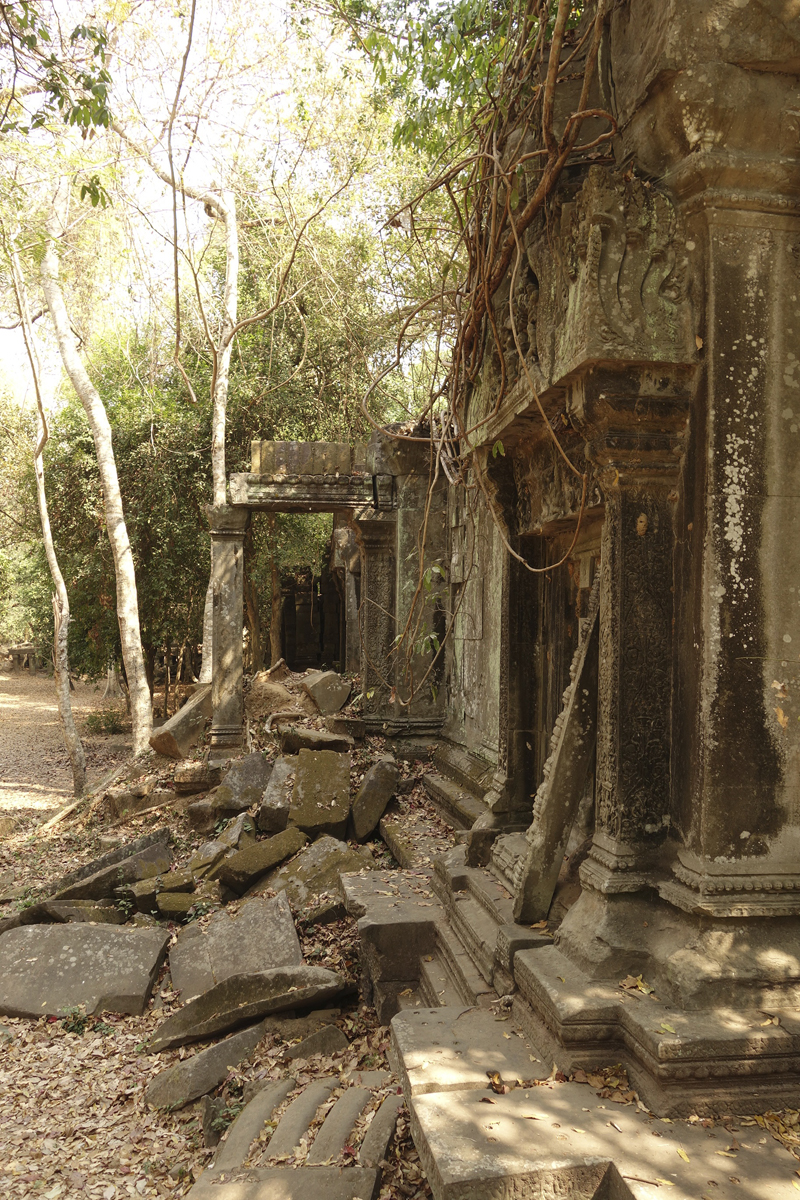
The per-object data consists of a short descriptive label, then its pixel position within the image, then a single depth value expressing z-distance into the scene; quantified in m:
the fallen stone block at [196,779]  9.66
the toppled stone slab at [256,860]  6.79
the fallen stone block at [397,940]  4.57
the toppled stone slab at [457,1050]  2.86
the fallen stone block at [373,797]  7.33
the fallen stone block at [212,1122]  3.84
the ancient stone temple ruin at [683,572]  2.84
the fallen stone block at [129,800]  9.77
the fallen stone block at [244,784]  8.28
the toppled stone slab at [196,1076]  4.21
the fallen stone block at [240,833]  7.46
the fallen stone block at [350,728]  9.36
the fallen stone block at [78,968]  5.37
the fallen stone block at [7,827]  10.57
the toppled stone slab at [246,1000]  4.63
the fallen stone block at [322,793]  7.24
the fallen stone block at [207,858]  7.20
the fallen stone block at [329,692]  10.10
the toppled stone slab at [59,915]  6.39
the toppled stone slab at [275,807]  7.52
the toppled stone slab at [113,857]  7.32
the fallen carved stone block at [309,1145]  2.80
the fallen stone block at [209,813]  8.32
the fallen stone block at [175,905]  6.65
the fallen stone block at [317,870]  6.27
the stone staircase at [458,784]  6.64
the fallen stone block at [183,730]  10.53
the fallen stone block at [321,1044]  4.29
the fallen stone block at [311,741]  8.69
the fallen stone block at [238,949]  5.30
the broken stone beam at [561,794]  3.54
